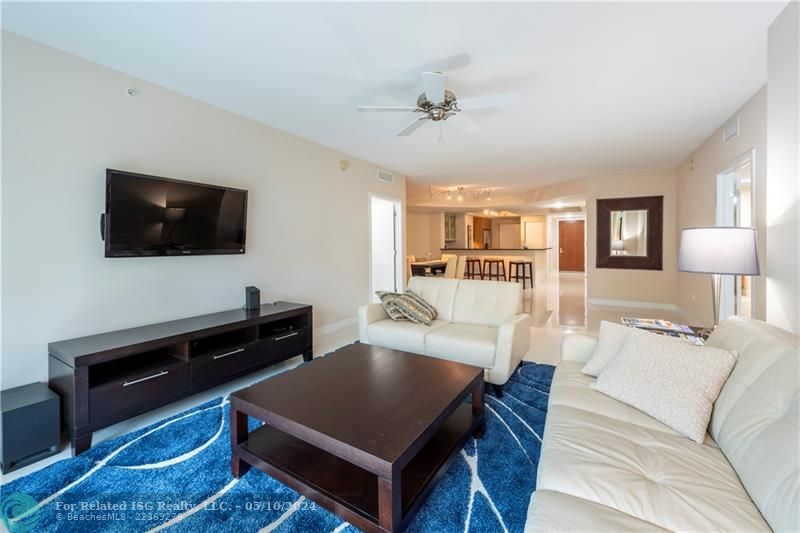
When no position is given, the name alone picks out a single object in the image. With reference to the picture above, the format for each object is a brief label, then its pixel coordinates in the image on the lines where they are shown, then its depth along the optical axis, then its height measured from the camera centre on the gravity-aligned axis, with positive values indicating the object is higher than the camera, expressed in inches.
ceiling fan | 93.0 +49.0
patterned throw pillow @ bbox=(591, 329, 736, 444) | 55.1 -20.7
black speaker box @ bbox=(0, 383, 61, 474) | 70.7 -35.3
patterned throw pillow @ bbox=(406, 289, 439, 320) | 134.7 -16.6
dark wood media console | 78.4 -28.1
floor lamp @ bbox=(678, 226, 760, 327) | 80.7 +2.8
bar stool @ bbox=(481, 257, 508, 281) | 344.2 -7.0
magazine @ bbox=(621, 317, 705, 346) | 88.0 -18.1
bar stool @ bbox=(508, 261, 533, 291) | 333.3 -8.7
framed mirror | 243.0 +22.0
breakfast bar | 337.4 +7.5
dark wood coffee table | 52.1 -28.3
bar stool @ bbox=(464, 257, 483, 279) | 362.7 -8.2
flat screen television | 95.8 +14.6
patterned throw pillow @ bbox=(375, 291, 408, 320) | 131.5 -16.2
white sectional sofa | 38.1 -27.8
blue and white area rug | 57.6 -43.3
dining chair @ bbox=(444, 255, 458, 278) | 328.5 -4.5
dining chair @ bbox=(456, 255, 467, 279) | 339.3 -3.7
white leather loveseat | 103.7 -23.4
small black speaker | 128.9 -13.8
